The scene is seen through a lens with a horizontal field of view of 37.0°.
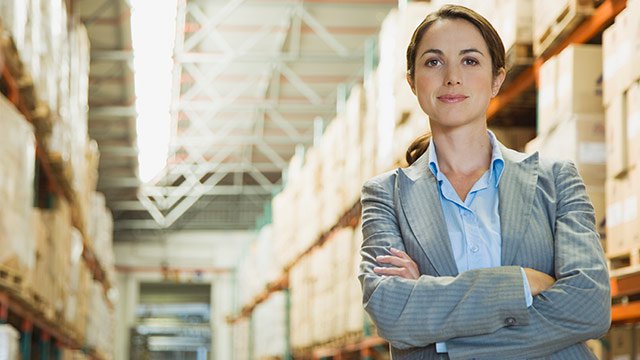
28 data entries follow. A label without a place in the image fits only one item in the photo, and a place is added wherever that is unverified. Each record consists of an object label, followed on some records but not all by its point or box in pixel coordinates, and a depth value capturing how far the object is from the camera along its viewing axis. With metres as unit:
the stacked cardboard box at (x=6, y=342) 4.99
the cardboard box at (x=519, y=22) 4.85
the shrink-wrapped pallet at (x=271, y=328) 14.38
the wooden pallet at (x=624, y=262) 3.69
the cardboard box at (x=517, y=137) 5.76
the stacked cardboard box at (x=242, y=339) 20.55
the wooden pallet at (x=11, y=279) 5.14
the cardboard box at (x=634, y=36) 3.65
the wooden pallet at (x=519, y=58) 4.86
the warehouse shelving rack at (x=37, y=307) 5.60
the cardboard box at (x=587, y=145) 4.18
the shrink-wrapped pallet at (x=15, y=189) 4.91
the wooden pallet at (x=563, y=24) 4.23
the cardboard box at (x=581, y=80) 4.26
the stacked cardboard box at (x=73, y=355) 9.94
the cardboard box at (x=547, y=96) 4.44
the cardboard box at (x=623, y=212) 3.69
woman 1.95
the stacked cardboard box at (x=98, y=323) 12.08
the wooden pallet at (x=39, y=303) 5.76
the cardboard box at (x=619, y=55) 3.71
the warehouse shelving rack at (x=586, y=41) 3.86
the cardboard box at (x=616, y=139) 3.84
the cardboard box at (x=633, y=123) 3.69
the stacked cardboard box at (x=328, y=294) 8.86
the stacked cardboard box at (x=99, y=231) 12.64
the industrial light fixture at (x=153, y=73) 10.42
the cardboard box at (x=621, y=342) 4.49
